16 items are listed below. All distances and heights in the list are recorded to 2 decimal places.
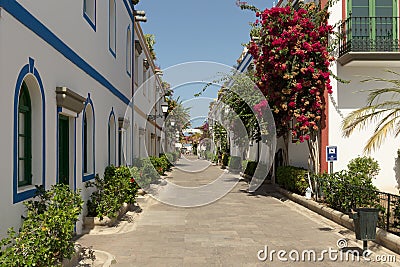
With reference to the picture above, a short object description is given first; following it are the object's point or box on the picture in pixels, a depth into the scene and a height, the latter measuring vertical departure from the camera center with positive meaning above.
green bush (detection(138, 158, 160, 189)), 18.12 -1.22
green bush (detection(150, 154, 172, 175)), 24.27 -1.11
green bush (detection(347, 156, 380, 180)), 16.67 -0.87
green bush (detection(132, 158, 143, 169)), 19.82 -0.76
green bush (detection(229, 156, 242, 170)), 36.29 -1.55
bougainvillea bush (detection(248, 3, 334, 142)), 15.92 +2.79
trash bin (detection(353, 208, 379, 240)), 8.41 -1.48
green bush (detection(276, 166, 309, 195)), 16.94 -1.43
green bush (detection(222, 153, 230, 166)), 42.16 -1.46
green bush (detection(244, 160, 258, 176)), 27.93 -1.51
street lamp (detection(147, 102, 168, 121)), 23.34 +1.89
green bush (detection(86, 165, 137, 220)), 11.16 -1.23
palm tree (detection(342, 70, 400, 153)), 16.29 +1.28
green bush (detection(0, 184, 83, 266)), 5.16 -1.08
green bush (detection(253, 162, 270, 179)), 26.18 -1.58
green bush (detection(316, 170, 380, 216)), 11.13 -1.31
